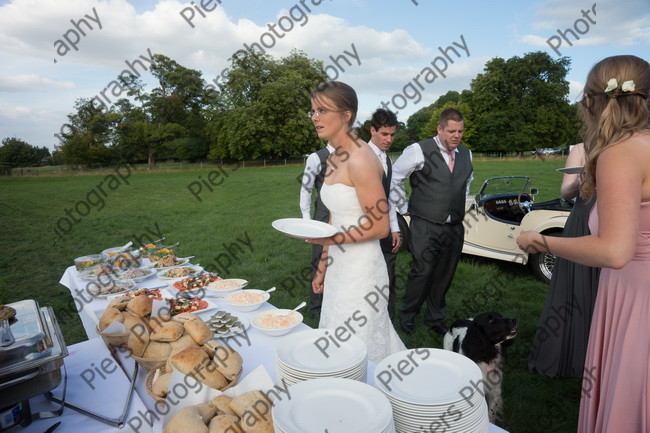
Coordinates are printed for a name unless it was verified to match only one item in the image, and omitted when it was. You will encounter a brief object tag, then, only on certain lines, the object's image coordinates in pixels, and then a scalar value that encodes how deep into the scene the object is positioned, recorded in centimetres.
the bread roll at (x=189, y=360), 135
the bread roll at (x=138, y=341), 167
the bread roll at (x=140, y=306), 189
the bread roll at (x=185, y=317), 176
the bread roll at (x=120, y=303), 196
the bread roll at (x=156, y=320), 175
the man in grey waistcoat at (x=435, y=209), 409
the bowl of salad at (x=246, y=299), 231
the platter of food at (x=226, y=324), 197
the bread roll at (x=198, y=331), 166
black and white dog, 276
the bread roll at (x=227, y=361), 142
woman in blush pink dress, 143
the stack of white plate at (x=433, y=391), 114
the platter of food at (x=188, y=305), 227
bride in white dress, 229
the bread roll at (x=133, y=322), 179
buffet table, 139
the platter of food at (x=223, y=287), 263
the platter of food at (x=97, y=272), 301
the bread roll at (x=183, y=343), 161
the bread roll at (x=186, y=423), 109
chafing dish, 118
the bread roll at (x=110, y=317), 186
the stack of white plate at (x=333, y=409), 101
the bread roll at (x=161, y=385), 138
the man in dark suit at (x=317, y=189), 432
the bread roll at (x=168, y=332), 165
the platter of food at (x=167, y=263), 331
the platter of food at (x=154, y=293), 245
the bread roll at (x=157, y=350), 161
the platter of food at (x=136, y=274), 297
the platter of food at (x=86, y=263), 318
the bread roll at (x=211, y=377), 134
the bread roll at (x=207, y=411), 117
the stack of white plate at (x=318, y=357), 133
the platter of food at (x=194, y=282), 272
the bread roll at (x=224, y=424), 109
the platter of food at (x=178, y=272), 304
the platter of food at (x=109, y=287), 269
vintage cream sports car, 530
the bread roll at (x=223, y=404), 120
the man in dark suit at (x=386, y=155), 429
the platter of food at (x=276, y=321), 200
